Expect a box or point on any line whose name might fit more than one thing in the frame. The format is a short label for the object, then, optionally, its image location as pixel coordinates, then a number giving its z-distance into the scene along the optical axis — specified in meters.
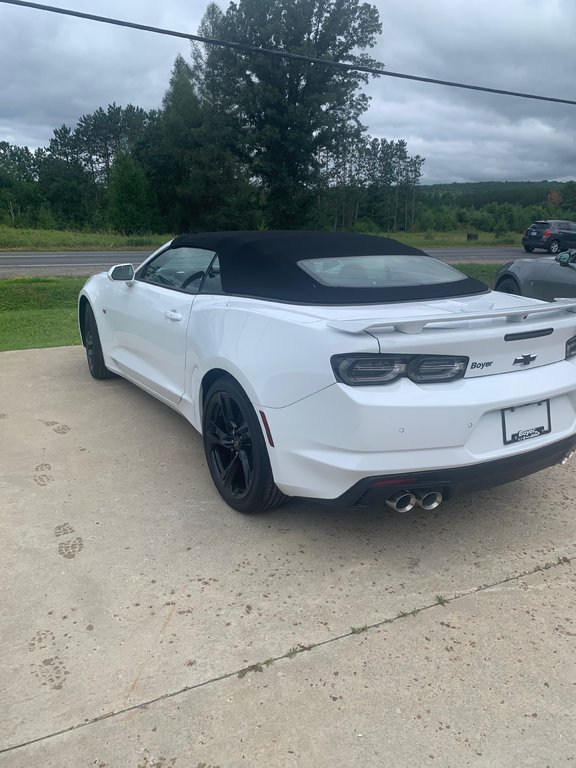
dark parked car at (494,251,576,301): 7.88
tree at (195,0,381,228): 37.28
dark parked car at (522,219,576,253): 28.50
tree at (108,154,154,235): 45.84
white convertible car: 2.55
